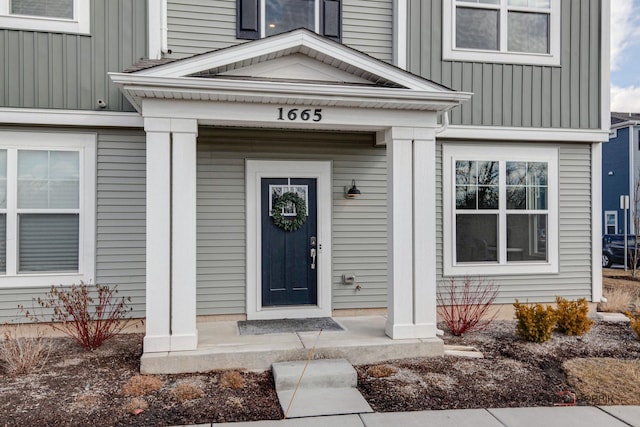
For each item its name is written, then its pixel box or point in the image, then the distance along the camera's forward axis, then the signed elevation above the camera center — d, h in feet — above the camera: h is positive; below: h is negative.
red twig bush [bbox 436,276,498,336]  21.53 -4.21
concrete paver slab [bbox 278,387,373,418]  12.76 -5.67
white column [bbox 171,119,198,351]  15.76 -0.98
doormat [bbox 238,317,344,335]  18.67 -4.91
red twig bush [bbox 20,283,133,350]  17.65 -4.20
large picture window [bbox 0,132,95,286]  19.04 +0.23
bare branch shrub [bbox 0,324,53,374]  15.25 -5.07
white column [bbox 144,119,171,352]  15.61 -0.97
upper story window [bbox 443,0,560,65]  22.45 +9.46
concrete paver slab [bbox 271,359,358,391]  14.35 -5.31
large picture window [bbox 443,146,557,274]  22.62 +0.25
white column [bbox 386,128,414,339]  17.40 -0.68
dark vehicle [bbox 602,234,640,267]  48.01 -3.70
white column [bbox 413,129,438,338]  17.47 -0.84
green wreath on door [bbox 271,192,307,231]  21.12 +0.03
